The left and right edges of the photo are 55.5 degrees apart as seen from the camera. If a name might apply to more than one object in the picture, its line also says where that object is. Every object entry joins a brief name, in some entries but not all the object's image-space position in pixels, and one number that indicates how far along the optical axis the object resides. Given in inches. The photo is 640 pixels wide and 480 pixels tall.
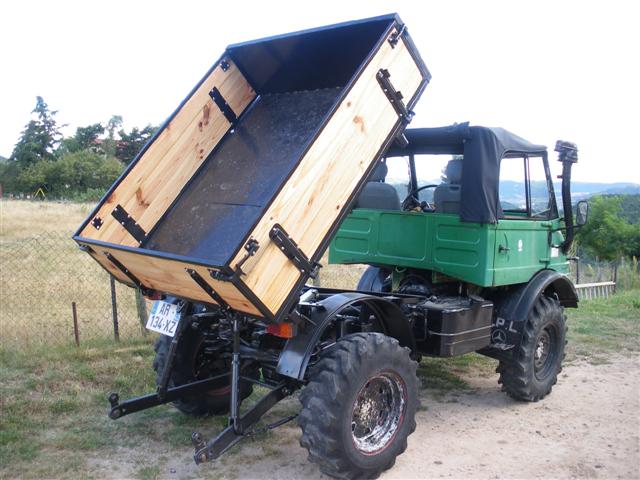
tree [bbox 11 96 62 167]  2080.5
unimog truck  147.9
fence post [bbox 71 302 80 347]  260.6
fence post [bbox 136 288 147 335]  289.9
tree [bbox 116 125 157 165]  2116.1
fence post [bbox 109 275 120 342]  274.0
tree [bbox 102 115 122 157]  2198.6
